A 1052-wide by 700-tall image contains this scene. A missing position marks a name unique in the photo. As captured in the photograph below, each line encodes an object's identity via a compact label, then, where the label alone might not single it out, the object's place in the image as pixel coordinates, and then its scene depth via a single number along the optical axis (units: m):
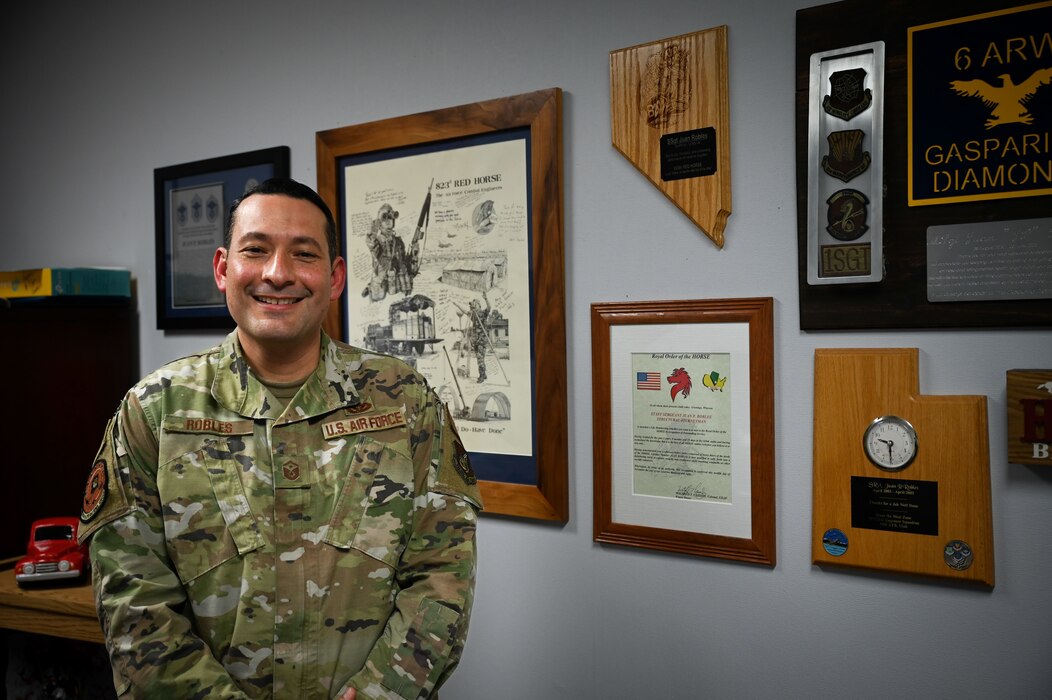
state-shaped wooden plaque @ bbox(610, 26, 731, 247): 1.64
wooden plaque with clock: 1.41
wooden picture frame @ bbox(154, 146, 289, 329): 2.40
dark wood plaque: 1.40
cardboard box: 2.39
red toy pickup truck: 1.99
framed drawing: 1.85
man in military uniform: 1.23
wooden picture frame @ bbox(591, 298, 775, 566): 1.62
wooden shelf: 1.85
